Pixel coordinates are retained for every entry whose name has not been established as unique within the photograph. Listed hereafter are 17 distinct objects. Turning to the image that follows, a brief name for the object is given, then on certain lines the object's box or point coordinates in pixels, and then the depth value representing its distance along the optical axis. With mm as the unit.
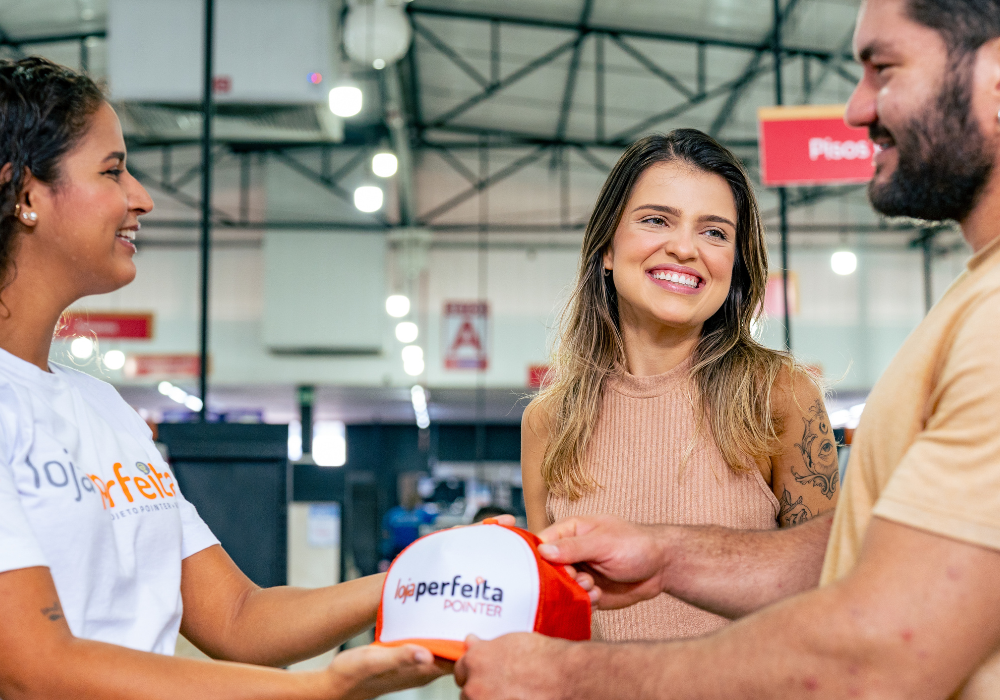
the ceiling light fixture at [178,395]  15820
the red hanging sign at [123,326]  13633
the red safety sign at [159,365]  14969
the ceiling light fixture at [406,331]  13930
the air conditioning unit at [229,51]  7555
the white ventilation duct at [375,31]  8344
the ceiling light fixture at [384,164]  9883
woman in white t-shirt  1210
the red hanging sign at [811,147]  5090
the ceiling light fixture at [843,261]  13297
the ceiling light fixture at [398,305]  13320
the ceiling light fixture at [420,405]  15793
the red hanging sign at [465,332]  15617
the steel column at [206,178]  3902
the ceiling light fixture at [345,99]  7840
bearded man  941
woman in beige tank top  1893
